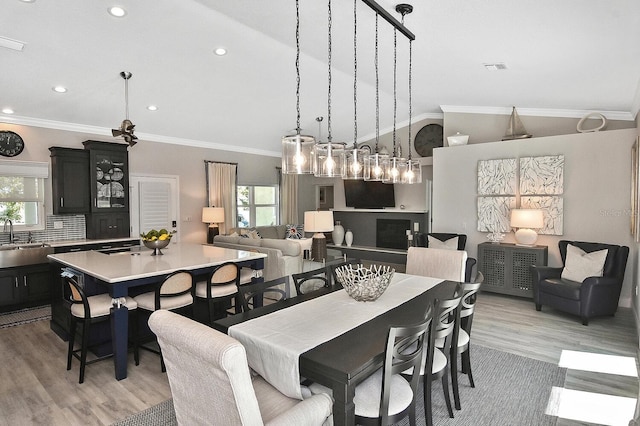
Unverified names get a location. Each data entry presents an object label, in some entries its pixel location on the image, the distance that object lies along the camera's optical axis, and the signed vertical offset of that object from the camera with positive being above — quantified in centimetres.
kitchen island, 311 -65
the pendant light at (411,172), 372 +29
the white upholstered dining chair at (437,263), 362 -65
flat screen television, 875 +13
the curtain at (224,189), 793 +23
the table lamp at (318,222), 552 -34
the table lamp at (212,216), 755 -35
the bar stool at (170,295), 323 -87
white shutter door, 698 -13
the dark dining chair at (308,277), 297 -65
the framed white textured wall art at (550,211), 551 -17
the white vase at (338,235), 959 -93
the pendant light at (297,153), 253 +33
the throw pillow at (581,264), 456 -82
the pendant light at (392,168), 351 +31
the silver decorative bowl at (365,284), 260 -61
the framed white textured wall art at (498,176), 592 +38
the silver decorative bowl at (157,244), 419 -52
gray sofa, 547 -86
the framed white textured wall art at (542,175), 549 +38
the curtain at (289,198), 938 +3
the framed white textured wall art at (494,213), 599 -22
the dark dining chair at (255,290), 251 -65
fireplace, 869 -80
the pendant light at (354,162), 299 +32
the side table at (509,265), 545 -101
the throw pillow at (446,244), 612 -74
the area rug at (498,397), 254 -152
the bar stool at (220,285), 356 -87
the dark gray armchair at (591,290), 439 -112
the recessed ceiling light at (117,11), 364 +189
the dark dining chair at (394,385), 180 -102
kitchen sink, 500 -78
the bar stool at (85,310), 303 -95
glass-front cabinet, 602 +38
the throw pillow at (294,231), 854 -77
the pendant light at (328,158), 277 +32
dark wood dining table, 166 -76
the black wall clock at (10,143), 541 +82
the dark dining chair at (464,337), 262 -105
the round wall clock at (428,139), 780 +130
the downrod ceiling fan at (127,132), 433 +79
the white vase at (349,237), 943 -97
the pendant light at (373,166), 332 +30
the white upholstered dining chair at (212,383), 134 -73
